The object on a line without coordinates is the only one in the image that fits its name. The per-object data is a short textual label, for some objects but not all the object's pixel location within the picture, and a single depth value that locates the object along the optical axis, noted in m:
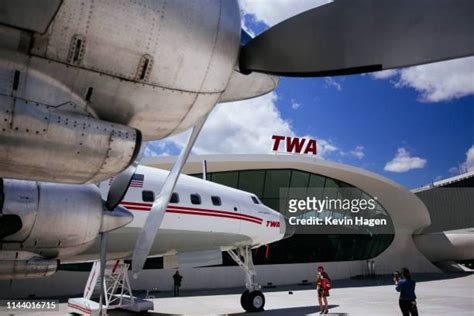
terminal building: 30.44
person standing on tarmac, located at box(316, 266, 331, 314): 14.25
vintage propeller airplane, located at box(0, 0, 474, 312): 3.57
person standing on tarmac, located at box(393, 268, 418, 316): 9.66
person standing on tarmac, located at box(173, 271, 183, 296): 25.45
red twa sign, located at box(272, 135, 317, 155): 35.97
